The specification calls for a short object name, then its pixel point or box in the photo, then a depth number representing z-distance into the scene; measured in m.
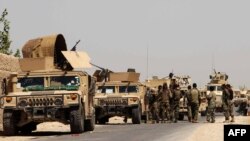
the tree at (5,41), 41.97
